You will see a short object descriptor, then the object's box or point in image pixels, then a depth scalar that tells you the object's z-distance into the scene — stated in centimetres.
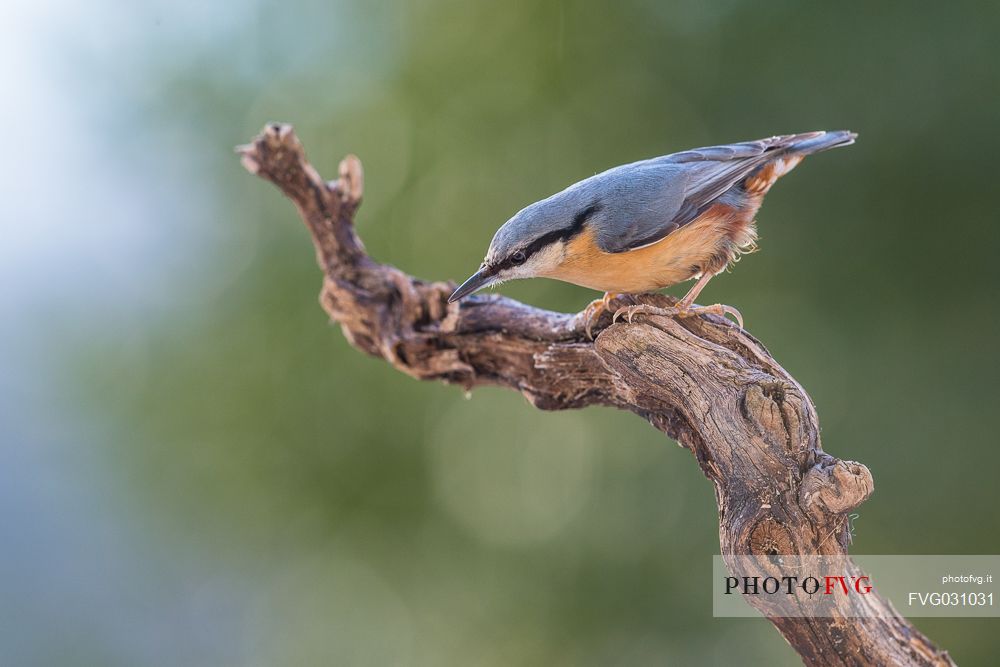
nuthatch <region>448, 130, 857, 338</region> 462
